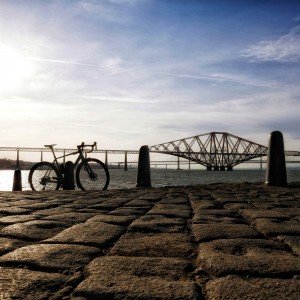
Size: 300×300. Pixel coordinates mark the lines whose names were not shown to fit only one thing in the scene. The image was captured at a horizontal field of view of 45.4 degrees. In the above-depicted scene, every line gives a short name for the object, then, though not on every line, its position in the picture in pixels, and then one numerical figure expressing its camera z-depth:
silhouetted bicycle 7.89
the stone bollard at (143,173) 9.28
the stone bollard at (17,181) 9.27
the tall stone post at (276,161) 7.88
